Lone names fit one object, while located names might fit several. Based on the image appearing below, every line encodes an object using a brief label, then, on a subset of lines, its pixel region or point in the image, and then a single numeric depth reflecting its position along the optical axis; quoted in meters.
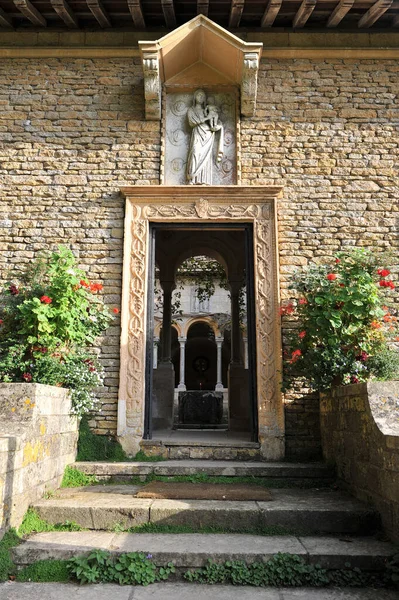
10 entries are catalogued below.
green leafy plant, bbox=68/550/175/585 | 3.06
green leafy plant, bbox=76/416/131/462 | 5.26
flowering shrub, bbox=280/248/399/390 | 4.96
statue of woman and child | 6.20
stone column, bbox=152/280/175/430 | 8.72
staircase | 3.20
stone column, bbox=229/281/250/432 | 8.77
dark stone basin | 11.17
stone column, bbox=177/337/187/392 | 17.66
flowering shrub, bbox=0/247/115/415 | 4.97
